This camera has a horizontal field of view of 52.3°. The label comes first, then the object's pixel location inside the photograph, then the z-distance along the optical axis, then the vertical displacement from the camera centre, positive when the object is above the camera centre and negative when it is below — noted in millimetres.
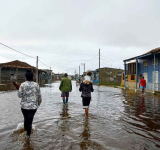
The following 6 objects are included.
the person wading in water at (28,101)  3768 -539
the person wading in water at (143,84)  15833 -555
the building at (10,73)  35884 +1109
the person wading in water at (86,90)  6078 -444
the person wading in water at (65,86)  8330 -406
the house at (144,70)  19438 +1181
